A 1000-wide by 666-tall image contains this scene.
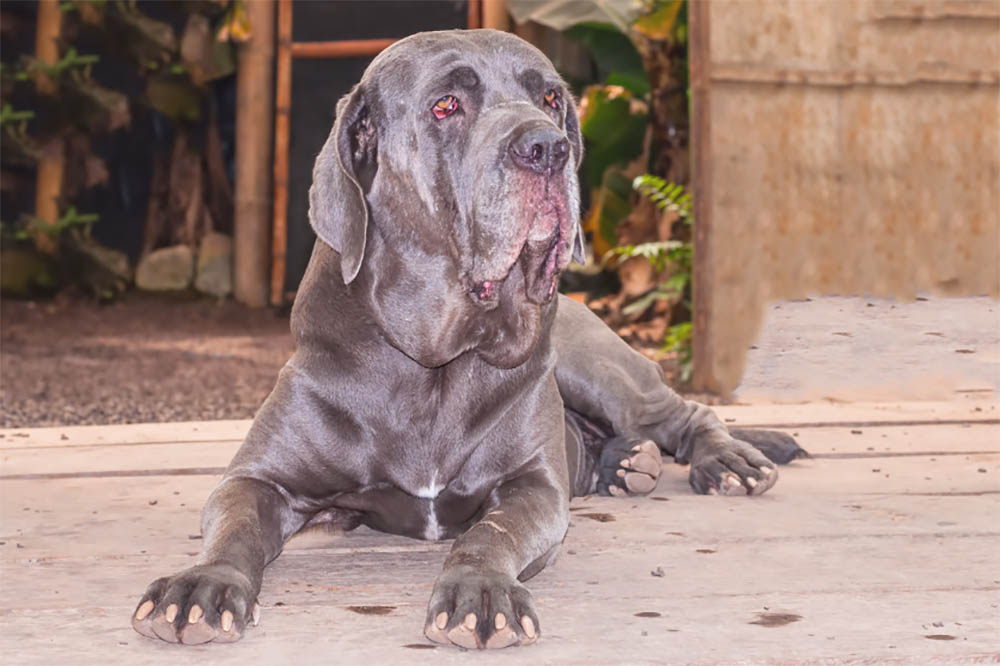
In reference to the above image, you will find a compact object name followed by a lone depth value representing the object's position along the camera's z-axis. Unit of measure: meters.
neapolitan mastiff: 3.94
